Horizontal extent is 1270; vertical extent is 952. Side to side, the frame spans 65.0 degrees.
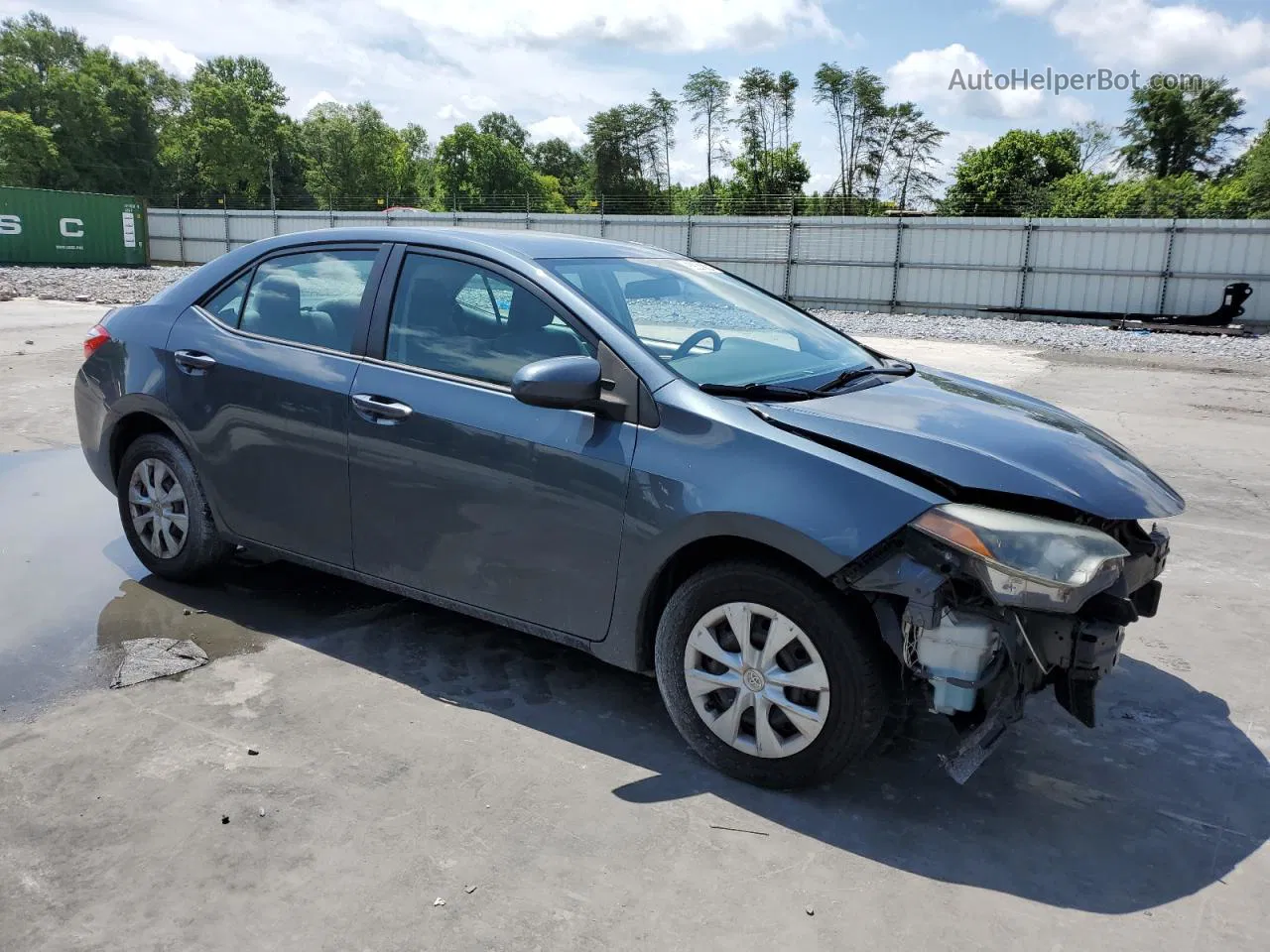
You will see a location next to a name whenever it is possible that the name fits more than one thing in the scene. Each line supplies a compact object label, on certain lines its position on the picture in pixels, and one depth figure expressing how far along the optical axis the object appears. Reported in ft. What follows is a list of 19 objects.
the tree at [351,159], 253.85
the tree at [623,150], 233.78
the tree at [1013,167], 170.60
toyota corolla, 9.03
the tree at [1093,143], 183.42
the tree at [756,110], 205.46
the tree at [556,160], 397.13
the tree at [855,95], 200.64
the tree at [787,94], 207.00
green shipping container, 114.32
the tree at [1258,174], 130.31
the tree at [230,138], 242.99
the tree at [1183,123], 173.58
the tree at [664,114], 228.22
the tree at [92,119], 237.45
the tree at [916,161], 199.25
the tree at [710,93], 215.10
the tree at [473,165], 281.54
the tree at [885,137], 199.82
